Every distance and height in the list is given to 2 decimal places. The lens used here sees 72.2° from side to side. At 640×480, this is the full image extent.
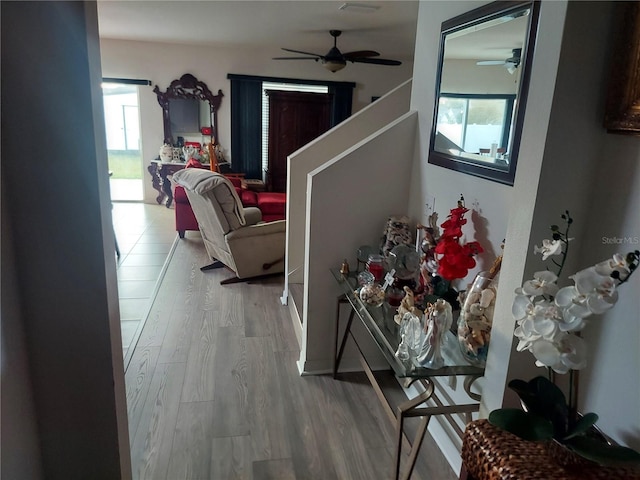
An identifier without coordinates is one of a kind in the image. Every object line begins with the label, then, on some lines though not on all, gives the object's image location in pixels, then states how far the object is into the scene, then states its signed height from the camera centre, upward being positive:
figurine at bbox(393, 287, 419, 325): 1.73 -0.66
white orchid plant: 0.93 -0.44
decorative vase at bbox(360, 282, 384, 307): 2.00 -0.72
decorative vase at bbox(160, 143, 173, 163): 6.41 -0.39
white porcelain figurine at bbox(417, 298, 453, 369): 1.50 -0.66
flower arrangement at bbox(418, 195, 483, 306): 1.68 -0.47
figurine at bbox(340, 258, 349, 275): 2.35 -0.71
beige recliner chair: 3.45 -0.82
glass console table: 1.46 -0.78
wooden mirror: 6.42 +0.32
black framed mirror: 1.55 +0.20
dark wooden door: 6.51 +0.10
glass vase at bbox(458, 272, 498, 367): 1.49 -0.60
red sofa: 4.83 -0.83
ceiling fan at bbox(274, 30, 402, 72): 4.56 +0.79
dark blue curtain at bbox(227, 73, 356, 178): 6.51 +0.26
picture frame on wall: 1.03 +0.17
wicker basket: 1.03 -0.76
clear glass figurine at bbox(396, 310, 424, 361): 1.56 -0.71
